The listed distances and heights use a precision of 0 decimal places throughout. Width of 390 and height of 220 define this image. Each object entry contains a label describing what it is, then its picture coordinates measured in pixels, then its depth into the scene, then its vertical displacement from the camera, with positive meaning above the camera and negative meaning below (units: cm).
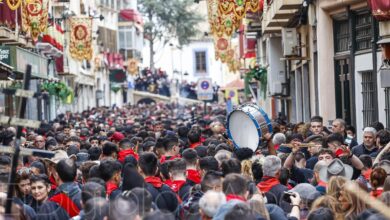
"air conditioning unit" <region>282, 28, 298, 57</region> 3138 +148
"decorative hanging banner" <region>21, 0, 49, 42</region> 2983 +227
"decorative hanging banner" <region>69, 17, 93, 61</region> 4416 +247
